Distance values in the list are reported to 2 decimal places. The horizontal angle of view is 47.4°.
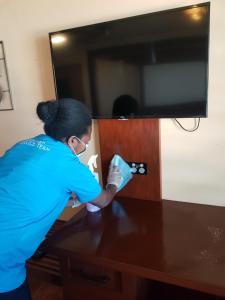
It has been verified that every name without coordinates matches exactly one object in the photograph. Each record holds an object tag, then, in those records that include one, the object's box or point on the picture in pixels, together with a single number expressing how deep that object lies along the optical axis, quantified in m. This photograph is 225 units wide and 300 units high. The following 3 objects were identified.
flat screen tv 1.16
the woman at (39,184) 0.93
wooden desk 0.92
